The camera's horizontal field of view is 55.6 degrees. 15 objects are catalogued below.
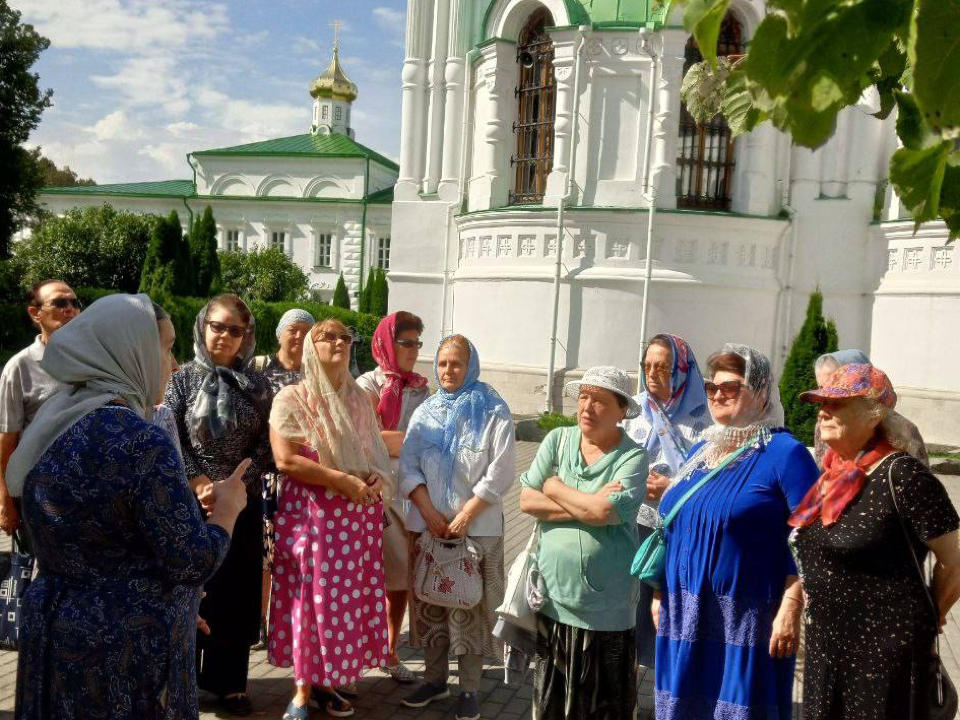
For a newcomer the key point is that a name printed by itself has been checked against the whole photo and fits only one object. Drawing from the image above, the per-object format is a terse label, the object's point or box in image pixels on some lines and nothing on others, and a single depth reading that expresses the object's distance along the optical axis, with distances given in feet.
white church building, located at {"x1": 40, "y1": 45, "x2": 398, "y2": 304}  144.87
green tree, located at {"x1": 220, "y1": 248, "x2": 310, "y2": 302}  122.62
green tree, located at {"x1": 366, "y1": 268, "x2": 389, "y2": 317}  111.55
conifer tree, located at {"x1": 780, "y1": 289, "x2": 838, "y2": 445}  44.39
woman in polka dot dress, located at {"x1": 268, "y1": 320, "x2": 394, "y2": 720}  13.76
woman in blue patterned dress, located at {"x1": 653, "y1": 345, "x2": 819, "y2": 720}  11.04
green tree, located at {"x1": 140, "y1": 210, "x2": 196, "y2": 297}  83.46
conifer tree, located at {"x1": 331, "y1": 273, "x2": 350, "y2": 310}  130.21
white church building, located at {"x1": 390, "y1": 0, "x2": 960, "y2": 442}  51.19
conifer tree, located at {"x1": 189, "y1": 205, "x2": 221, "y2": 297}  92.27
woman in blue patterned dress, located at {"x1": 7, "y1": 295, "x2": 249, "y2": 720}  7.84
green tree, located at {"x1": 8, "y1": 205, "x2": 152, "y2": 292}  105.60
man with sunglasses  14.17
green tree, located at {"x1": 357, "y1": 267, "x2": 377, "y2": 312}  114.52
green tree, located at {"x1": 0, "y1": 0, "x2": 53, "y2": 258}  70.13
